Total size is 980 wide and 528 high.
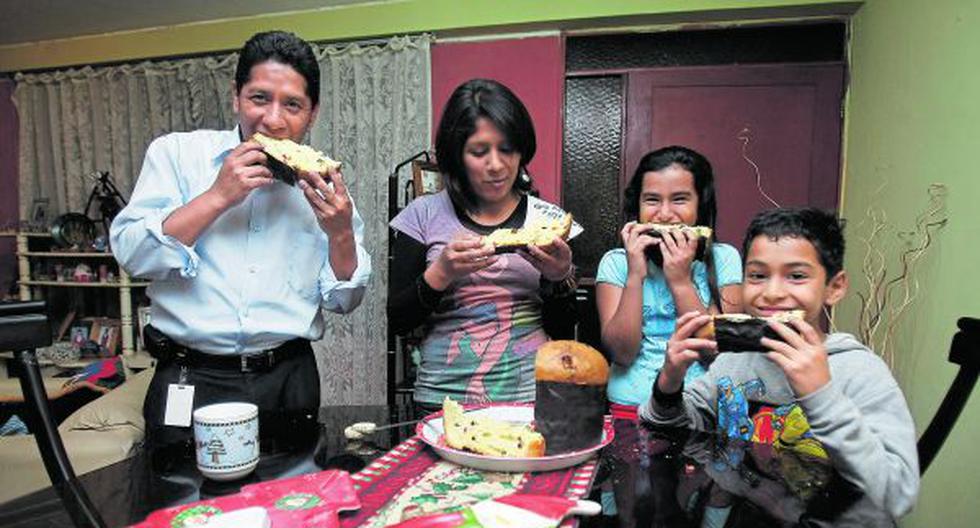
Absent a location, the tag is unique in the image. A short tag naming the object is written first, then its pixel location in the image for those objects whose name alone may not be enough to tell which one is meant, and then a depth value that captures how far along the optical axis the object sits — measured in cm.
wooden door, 338
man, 129
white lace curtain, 383
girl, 145
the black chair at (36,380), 90
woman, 141
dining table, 80
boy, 90
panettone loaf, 96
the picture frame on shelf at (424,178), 332
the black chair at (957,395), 103
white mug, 90
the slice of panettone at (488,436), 93
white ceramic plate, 90
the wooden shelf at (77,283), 414
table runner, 79
